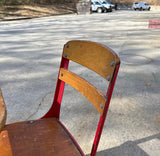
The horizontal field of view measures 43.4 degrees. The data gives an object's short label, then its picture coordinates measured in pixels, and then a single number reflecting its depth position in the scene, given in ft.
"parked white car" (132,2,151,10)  92.43
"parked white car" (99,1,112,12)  72.43
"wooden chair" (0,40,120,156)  3.23
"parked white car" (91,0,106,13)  71.54
